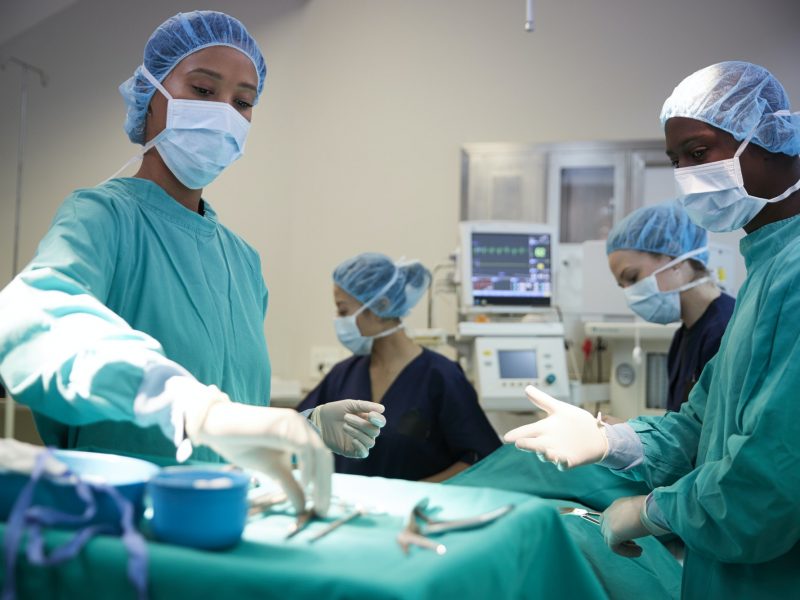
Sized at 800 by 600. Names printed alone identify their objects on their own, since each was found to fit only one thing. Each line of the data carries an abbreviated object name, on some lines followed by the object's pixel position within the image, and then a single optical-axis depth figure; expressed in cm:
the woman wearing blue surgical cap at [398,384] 267
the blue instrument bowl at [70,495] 74
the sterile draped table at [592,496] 170
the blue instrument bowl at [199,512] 71
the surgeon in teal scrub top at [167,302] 89
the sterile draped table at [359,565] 66
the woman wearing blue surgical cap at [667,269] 259
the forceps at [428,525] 76
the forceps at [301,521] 81
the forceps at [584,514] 187
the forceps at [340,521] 80
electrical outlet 469
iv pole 355
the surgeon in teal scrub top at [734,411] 118
